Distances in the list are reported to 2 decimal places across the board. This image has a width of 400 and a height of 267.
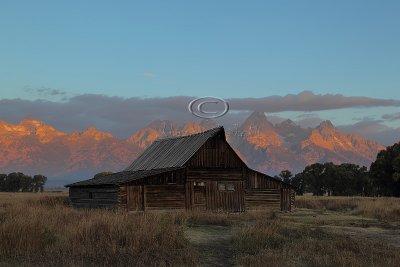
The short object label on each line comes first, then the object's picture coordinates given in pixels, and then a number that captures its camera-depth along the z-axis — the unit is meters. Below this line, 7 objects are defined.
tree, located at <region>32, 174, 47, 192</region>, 128.88
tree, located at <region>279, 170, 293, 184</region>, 119.18
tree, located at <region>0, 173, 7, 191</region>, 121.93
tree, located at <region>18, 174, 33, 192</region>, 125.26
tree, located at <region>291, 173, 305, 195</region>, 103.31
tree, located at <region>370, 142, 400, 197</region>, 72.80
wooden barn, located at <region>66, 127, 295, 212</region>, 37.78
